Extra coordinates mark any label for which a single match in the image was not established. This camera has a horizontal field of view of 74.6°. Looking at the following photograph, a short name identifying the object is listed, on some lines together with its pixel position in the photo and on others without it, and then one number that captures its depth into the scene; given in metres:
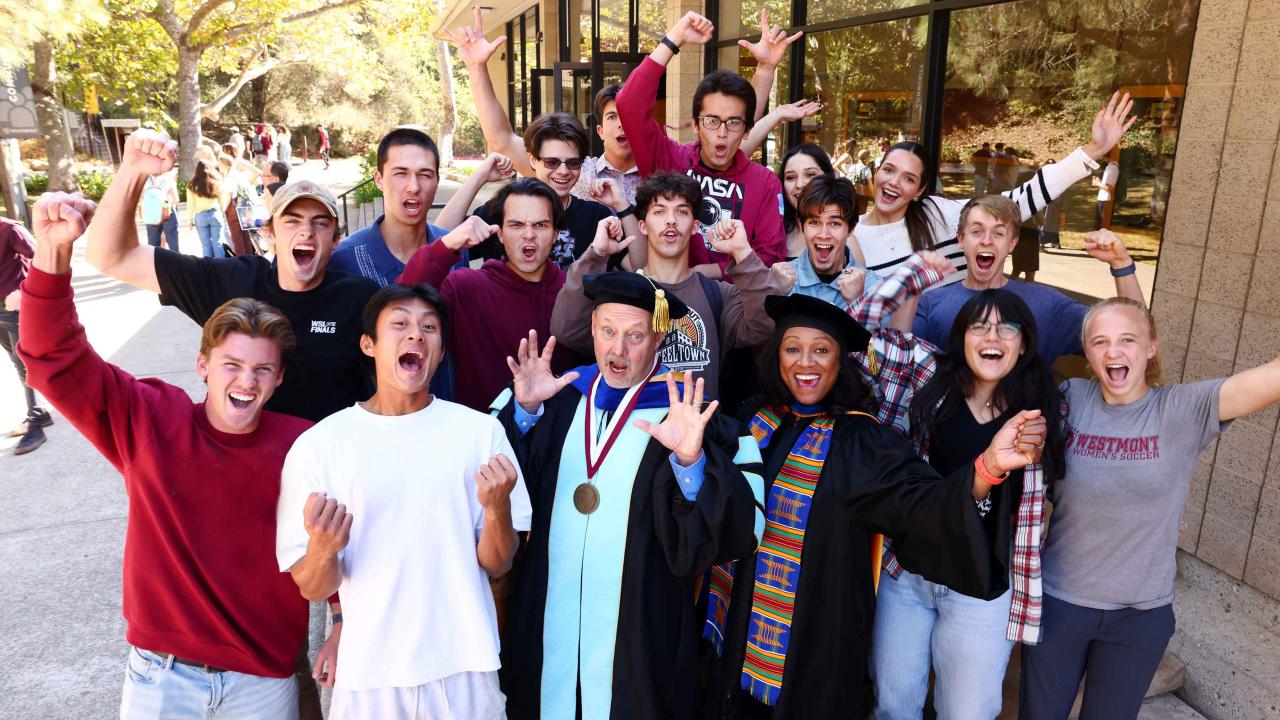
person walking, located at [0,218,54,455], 5.75
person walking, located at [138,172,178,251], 10.41
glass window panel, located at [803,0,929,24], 5.92
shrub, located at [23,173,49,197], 22.30
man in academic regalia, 2.52
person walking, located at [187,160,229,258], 10.49
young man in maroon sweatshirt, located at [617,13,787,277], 3.93
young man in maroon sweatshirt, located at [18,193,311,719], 2.38
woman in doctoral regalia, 2.64
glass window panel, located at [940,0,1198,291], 3.96
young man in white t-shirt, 2.35
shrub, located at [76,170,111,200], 20.80
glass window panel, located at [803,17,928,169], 5.71
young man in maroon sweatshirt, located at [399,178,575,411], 3.29
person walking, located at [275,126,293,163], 25.79
